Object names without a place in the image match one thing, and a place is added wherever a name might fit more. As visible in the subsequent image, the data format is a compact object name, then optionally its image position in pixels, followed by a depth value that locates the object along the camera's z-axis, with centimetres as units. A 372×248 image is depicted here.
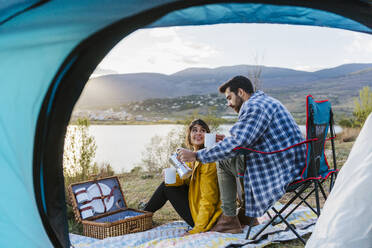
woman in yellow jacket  279
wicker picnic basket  291
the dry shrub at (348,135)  941
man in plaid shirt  239
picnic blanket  252
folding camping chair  228
